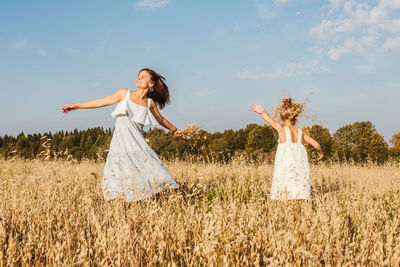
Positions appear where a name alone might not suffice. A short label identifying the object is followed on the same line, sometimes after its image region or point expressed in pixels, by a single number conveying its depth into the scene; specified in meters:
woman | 3.90
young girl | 4.69
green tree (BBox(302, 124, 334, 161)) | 16.13
